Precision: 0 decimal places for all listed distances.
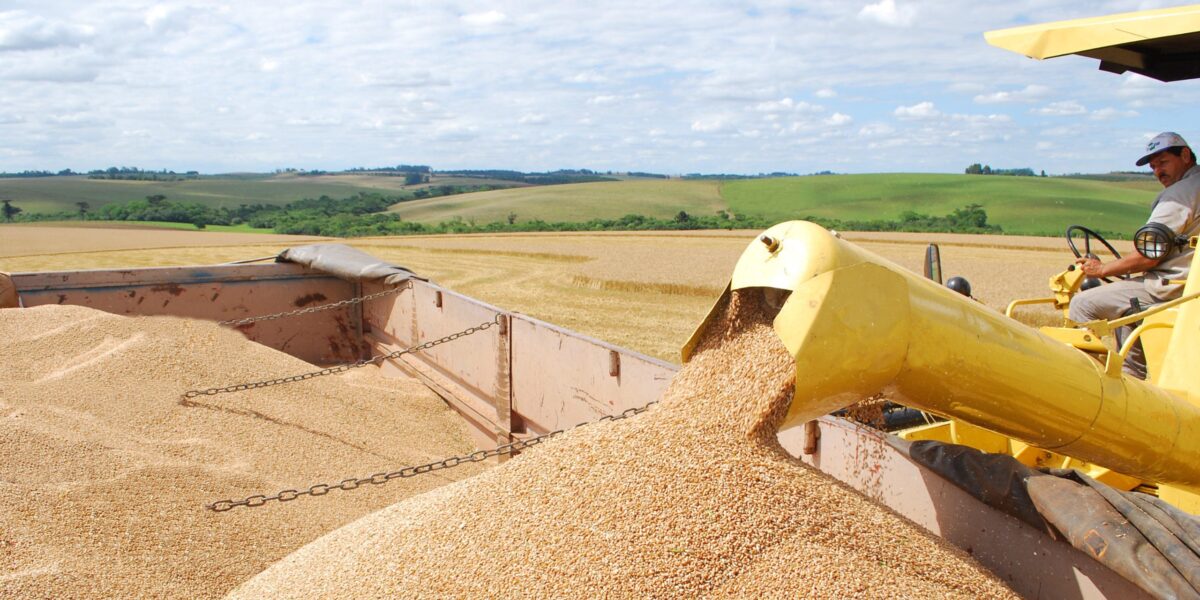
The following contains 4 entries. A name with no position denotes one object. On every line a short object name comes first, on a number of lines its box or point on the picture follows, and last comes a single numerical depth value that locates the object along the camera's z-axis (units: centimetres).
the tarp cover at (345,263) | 601
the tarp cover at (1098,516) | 172
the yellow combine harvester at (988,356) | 178
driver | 312
